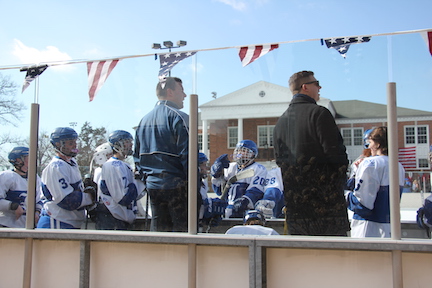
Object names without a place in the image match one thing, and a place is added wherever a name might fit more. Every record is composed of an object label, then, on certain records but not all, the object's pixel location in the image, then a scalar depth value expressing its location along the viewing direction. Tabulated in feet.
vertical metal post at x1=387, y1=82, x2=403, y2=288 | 10.36
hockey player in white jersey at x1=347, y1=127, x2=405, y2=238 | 10.76
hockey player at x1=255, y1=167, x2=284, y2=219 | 12.09
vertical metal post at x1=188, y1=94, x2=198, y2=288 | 12.07
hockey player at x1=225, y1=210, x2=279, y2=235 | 11.86
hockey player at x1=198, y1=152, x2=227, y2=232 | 12.31
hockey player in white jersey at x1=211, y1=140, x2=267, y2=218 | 12.06
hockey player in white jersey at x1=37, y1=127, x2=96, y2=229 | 13.94
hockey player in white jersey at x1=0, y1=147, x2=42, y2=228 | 14.97
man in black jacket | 11.10
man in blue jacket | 12.46
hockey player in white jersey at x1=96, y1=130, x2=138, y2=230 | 13.30
